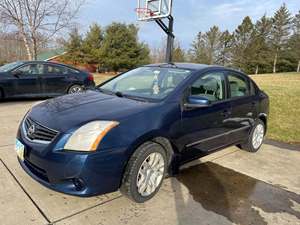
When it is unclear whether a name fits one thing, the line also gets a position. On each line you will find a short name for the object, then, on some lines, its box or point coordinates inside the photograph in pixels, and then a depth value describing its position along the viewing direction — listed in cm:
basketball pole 1153
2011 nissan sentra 237
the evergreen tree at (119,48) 2834
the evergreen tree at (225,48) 4966
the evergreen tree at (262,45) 4506
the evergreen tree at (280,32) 4484
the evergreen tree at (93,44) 2881
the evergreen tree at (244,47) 4625
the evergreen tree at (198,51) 4812
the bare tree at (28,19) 1527
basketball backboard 1161
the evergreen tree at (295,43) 4233
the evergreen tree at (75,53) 2863
